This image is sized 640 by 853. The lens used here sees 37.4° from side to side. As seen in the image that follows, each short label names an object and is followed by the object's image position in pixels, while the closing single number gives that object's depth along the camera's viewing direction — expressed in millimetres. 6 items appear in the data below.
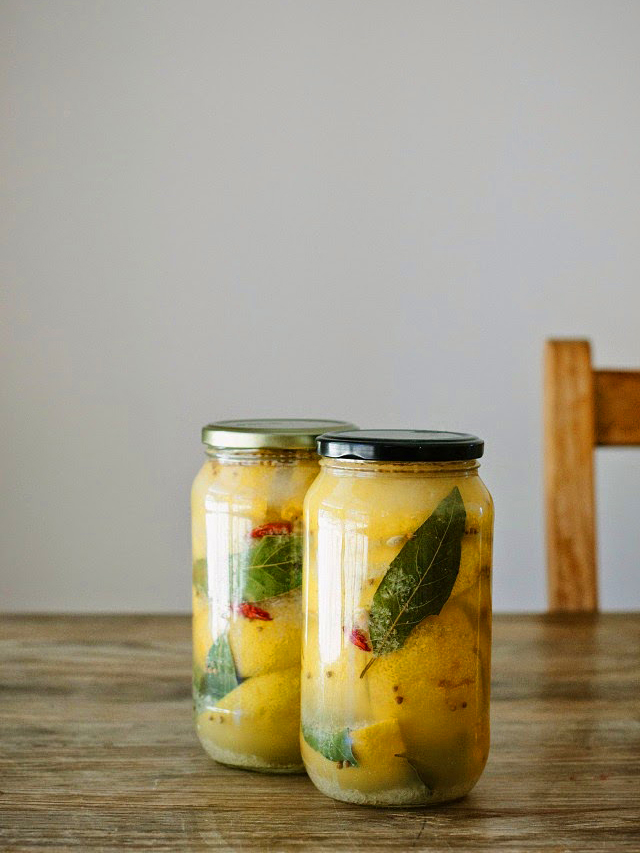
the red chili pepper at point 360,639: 494
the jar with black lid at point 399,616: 490
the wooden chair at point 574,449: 1009
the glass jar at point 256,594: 556
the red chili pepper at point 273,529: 555
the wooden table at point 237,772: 479
